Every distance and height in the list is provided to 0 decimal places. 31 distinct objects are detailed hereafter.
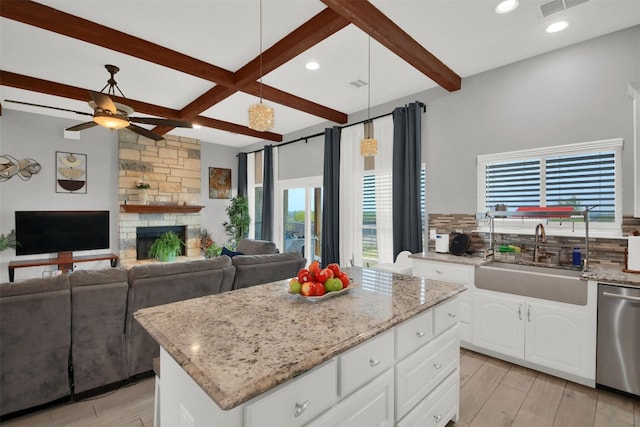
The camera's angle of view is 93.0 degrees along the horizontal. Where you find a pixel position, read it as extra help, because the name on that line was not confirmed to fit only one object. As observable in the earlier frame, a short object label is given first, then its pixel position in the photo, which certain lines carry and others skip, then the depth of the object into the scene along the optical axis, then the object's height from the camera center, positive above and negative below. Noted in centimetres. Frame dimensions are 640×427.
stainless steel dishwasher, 221 -94
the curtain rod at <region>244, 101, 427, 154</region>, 411 +145
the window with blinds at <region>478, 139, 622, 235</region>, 285 +32
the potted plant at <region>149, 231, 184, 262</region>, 618 -75
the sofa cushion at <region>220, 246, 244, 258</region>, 425 -59
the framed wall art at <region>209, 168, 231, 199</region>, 731 +69
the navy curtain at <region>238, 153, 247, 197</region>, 753 +93
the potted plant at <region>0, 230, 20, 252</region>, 475 -48
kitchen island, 95 -51
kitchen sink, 243 -61
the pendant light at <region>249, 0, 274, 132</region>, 217 +69
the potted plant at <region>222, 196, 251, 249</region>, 728 -21
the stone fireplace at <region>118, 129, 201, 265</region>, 597 +47
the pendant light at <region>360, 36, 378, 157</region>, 271 +119
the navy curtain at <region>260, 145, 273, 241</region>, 671 +43
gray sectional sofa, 201 -84
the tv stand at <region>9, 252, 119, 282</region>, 482 -85
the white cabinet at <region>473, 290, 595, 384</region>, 241 -104
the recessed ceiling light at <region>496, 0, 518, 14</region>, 239 +166
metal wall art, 486 +72
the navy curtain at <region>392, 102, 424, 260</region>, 405 +46
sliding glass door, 598 -9
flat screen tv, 504 -35
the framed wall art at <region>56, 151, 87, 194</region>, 536 +70
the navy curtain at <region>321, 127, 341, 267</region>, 523 +29
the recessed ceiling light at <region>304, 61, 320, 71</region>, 342 +167
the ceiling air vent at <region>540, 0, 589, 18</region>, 237 +165
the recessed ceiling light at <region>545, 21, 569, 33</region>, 266 +165
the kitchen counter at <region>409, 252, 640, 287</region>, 225 -50
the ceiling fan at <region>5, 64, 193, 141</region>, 293 +103
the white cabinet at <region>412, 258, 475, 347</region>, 303 -70
